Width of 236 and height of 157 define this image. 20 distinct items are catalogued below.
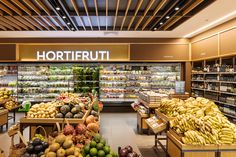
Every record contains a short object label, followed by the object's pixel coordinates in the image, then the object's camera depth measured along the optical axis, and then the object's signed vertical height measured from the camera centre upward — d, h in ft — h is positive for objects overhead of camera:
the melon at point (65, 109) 8.81 -1.74
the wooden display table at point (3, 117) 15.46 -3.90
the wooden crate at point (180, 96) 16.32 -1.89
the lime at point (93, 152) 5.53 -2.59
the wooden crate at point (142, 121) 14.42 -4.00
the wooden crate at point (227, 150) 7.49 -3.45
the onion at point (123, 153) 5.39 -2.56
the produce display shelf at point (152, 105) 14.00 -2.42
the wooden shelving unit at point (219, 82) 15.57 -0.54
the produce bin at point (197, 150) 7.44 -3.43
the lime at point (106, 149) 5.58 -2.54
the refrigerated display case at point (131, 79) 23.93 -0.19
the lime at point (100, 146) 5.61 -2.42
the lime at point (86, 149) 5.70 -2.56
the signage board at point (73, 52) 22.96 +3.77
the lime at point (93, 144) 5.70 -2.39
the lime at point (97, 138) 5.85 -2.26
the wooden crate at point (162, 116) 9.81 -2.55
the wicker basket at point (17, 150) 6.11 -2.90
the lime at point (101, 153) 5.45 -2.59
